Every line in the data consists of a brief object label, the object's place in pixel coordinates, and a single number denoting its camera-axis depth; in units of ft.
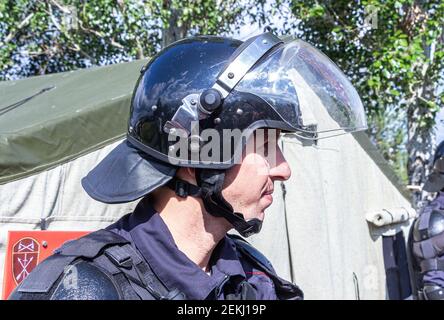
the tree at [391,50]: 19.63
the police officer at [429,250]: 13.74
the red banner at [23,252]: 8.91
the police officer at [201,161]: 4.93
